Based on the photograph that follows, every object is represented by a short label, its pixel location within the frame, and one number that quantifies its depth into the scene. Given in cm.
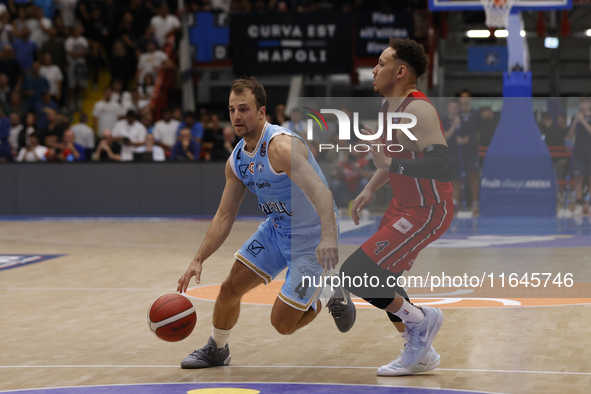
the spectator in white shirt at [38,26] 2184
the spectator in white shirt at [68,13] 2256
